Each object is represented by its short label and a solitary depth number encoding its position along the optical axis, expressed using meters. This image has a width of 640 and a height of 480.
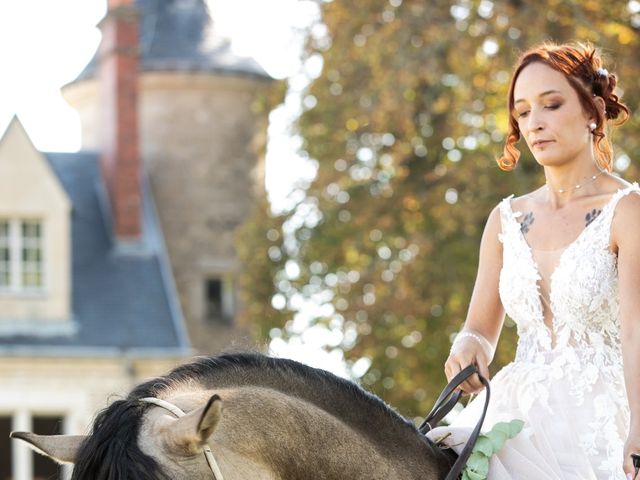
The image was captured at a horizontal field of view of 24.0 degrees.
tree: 16.98
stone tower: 31.94
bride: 4.00
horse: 3.22
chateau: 26.66
